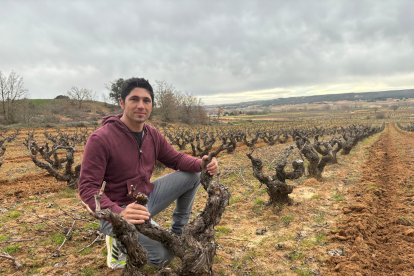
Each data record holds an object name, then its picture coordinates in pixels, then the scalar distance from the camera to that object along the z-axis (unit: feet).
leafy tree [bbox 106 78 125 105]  193.53
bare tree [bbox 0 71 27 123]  155.12
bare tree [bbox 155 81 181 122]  210.79
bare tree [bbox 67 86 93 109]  232.53
